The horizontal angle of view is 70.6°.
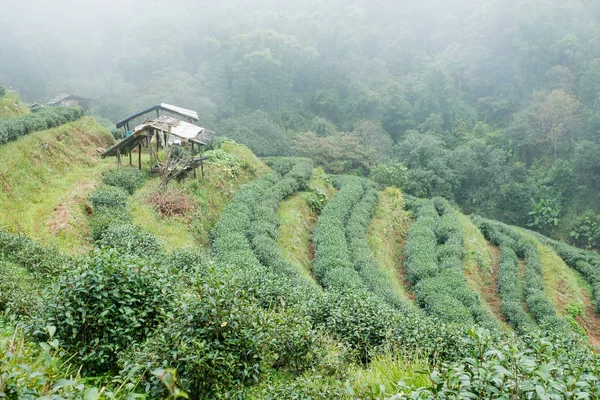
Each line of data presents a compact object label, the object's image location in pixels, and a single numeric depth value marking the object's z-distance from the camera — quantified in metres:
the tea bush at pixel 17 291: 6.22
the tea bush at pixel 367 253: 14.11
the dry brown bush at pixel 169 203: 14.44
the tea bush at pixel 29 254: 8.54
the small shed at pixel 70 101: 35.66
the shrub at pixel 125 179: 15.09
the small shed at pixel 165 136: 16.22
